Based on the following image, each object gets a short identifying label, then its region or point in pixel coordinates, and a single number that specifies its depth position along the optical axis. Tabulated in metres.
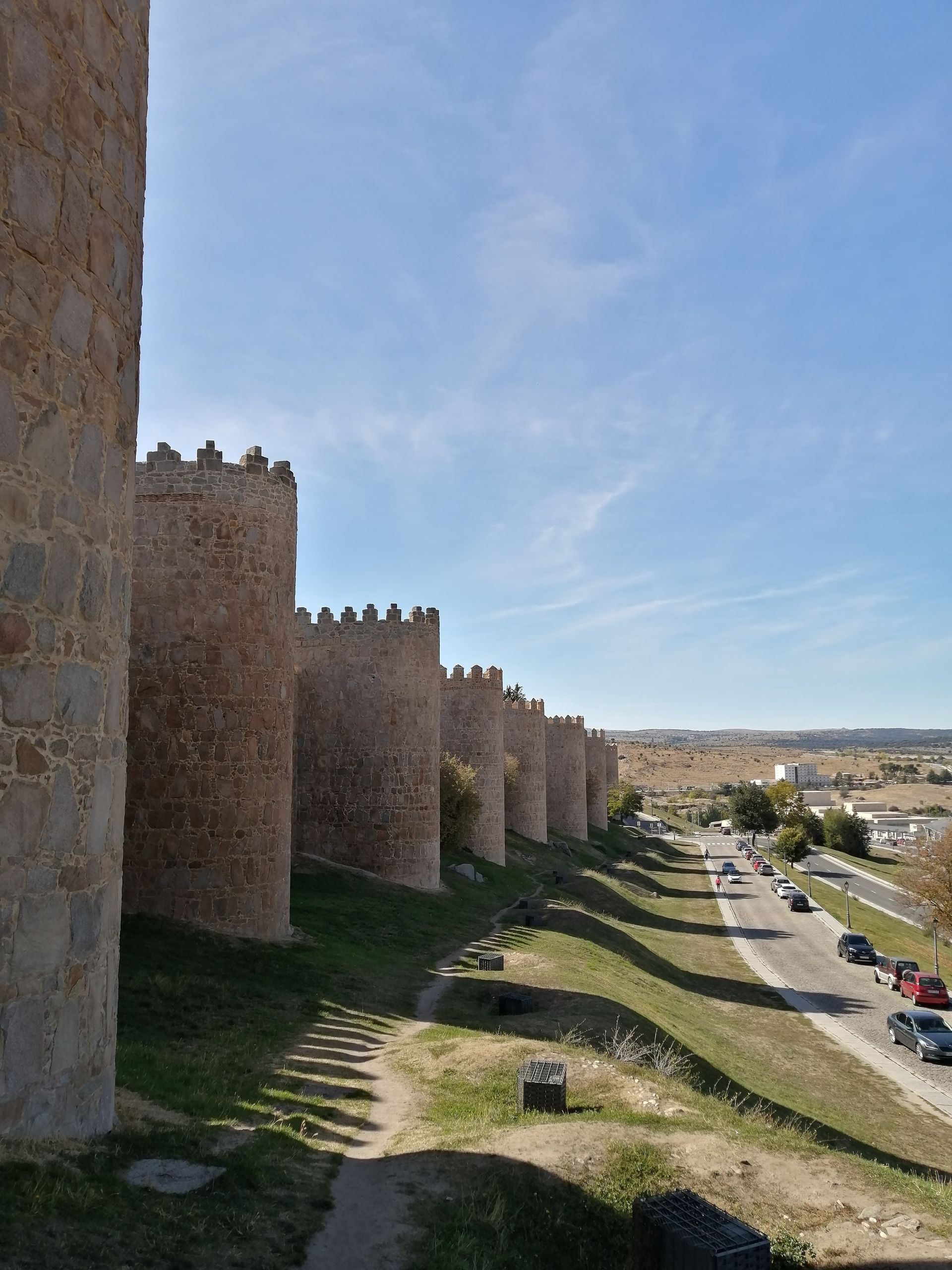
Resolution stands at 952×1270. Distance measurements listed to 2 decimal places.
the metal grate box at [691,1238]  5.34
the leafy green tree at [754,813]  82.19
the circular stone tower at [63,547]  5.24
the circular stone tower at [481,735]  37.84
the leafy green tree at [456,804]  34.28
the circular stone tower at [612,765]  92.81
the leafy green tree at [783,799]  85.12
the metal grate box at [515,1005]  14.01
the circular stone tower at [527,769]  49.09
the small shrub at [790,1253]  6.09
